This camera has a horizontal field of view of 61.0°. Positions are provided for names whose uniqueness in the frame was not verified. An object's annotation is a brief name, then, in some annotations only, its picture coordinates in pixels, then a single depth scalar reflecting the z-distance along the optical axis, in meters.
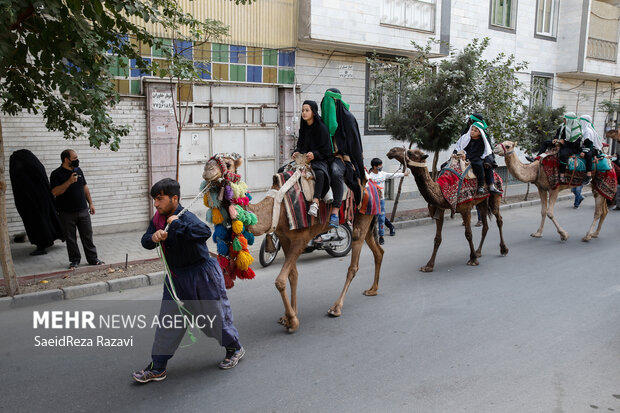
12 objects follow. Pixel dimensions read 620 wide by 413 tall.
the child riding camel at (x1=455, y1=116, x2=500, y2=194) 9.30
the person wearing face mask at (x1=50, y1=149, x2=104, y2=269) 8.52
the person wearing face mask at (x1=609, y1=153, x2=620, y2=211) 13.42
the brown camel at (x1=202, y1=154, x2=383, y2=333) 5.35
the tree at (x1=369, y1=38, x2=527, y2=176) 12.89
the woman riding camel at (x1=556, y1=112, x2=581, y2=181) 11.15
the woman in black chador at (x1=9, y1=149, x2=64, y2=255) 9.37
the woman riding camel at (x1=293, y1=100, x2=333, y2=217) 6.14
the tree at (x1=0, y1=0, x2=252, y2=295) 5.85
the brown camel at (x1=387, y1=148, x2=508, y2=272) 8.20
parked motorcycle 9.30
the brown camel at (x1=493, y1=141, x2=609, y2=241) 11.09
